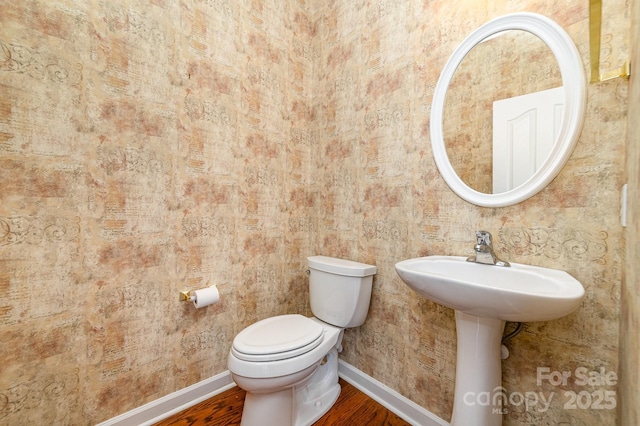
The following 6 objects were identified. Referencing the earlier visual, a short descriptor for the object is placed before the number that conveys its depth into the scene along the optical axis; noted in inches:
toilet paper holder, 56.1
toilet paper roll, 55.1
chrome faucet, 41.8
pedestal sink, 30.7
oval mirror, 37.4
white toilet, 45.0
